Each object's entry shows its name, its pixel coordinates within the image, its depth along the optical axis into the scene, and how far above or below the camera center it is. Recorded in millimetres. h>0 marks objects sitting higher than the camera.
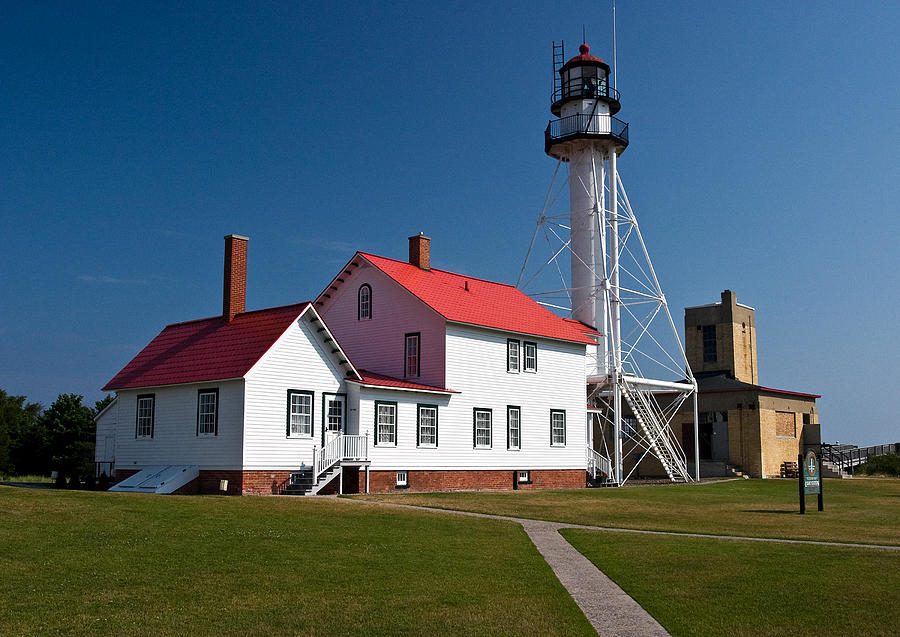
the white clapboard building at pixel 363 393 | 28281 +1439
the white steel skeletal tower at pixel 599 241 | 41000 +9000
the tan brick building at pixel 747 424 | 48344 +656
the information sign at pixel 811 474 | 25344 -1078
